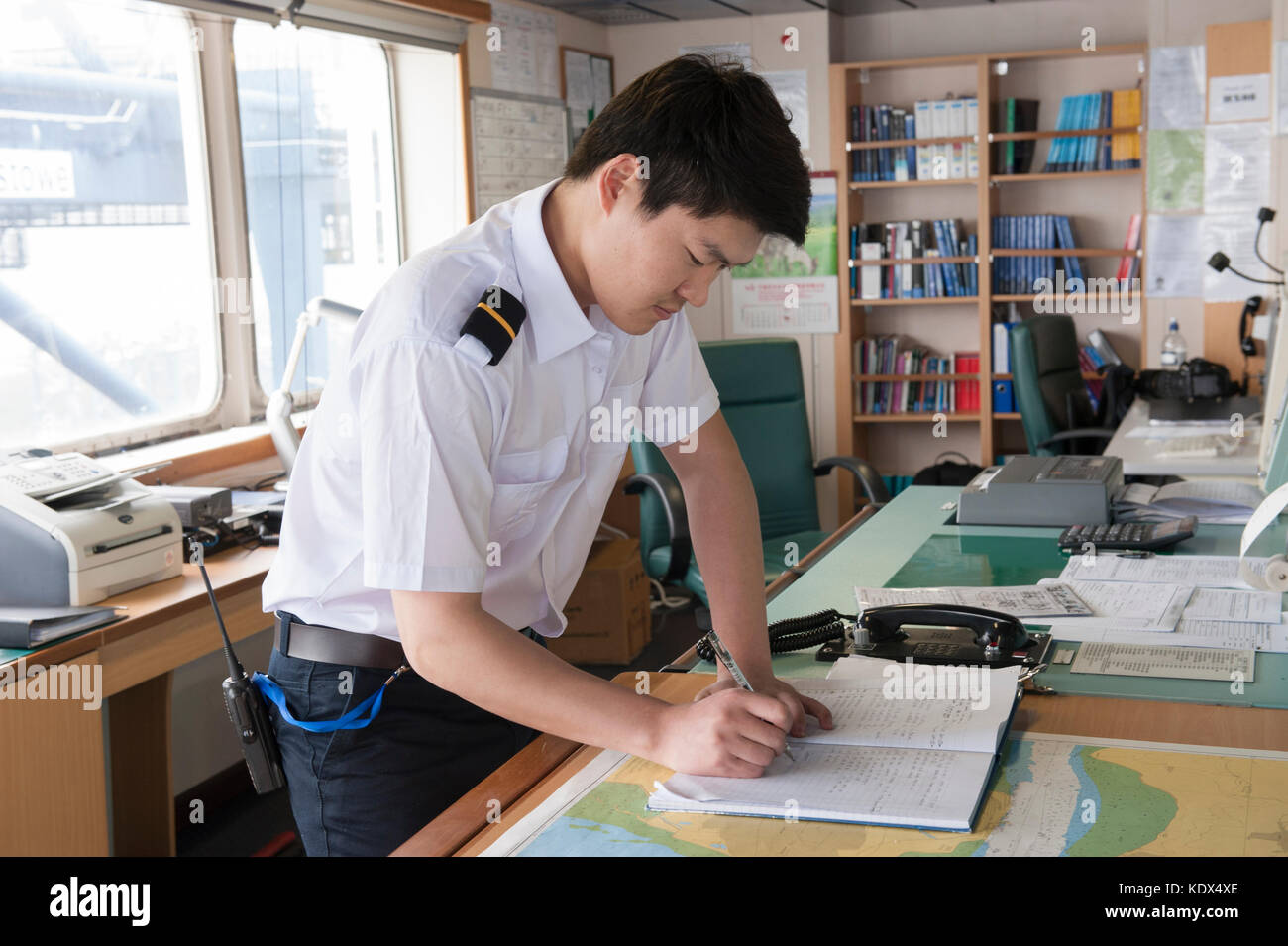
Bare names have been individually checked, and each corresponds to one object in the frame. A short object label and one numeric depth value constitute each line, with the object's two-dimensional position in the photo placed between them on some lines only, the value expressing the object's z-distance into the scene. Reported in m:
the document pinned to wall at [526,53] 4.93
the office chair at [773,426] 4.00
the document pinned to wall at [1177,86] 5.41
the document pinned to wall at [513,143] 4.81
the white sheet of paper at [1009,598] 1.82
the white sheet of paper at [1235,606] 1.76
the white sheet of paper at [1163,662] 1.54
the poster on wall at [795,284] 5.97
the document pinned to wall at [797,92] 5.86
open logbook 1.14
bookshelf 5.67
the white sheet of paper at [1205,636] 1.65
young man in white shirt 1.17
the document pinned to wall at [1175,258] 5.52
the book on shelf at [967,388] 5.99
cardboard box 4.44
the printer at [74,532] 2.43
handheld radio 1.48
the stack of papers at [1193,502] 2.48
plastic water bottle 5.43
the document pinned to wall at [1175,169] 5.45
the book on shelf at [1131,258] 5.65
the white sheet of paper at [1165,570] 1.99
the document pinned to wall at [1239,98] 5.28
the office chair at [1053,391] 4.62
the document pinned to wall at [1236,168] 5.36
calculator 2.21
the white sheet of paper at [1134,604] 1.76
